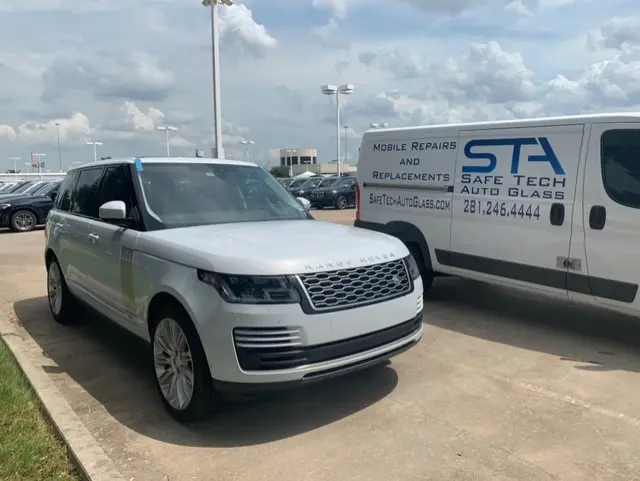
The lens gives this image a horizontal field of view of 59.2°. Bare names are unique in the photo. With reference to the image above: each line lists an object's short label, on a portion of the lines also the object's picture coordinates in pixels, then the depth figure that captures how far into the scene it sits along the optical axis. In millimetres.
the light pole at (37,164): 100938
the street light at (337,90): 38062
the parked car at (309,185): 29200
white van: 5215
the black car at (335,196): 27750
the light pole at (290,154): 120612
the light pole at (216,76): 20344
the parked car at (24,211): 18828
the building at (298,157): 122738
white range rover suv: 3477
